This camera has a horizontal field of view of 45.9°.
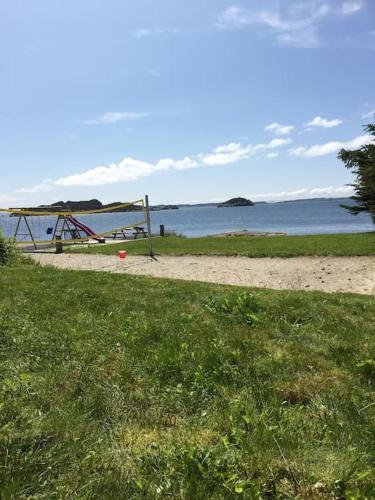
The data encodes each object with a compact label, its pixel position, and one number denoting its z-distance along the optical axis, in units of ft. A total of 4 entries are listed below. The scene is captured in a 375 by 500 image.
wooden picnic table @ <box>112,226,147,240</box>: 99.10
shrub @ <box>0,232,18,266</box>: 38.29
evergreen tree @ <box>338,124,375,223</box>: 74.08
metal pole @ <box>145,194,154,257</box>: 54.60
